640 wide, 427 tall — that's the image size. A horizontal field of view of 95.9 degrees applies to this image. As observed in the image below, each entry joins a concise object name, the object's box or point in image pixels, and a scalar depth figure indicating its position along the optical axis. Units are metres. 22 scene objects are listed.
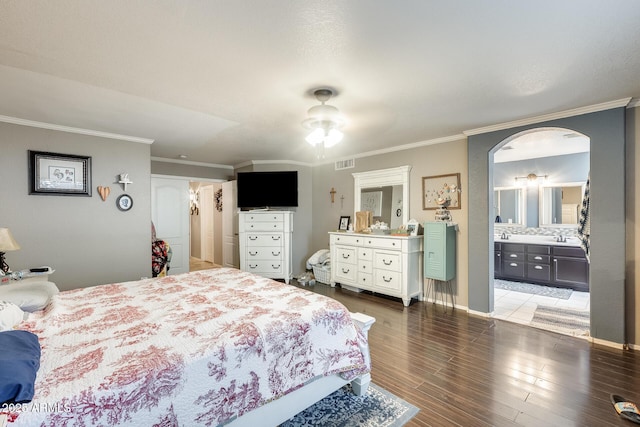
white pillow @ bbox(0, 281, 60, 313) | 1.99
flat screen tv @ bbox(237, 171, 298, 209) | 5.44
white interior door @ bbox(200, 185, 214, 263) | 7.48
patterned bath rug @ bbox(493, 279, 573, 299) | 4.47
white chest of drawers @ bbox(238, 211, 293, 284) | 5.29
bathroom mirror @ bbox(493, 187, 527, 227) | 5.59
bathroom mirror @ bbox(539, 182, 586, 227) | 5.02
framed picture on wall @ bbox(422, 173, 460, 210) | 3.95
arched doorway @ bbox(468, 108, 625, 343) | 2.72
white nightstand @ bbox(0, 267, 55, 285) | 2.61
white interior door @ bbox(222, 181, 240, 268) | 6.02
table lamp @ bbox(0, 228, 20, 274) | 2.63
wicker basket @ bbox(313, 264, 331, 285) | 5.15
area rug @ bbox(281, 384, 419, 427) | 1.78
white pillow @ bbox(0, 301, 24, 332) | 1.41
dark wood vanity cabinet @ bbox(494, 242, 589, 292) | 4.62
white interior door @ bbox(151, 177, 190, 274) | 5.39
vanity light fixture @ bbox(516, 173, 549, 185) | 5.34
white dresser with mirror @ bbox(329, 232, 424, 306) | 4.02
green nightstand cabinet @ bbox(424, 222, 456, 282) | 3.79
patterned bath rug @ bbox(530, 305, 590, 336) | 3.14
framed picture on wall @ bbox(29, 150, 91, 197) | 3.29
